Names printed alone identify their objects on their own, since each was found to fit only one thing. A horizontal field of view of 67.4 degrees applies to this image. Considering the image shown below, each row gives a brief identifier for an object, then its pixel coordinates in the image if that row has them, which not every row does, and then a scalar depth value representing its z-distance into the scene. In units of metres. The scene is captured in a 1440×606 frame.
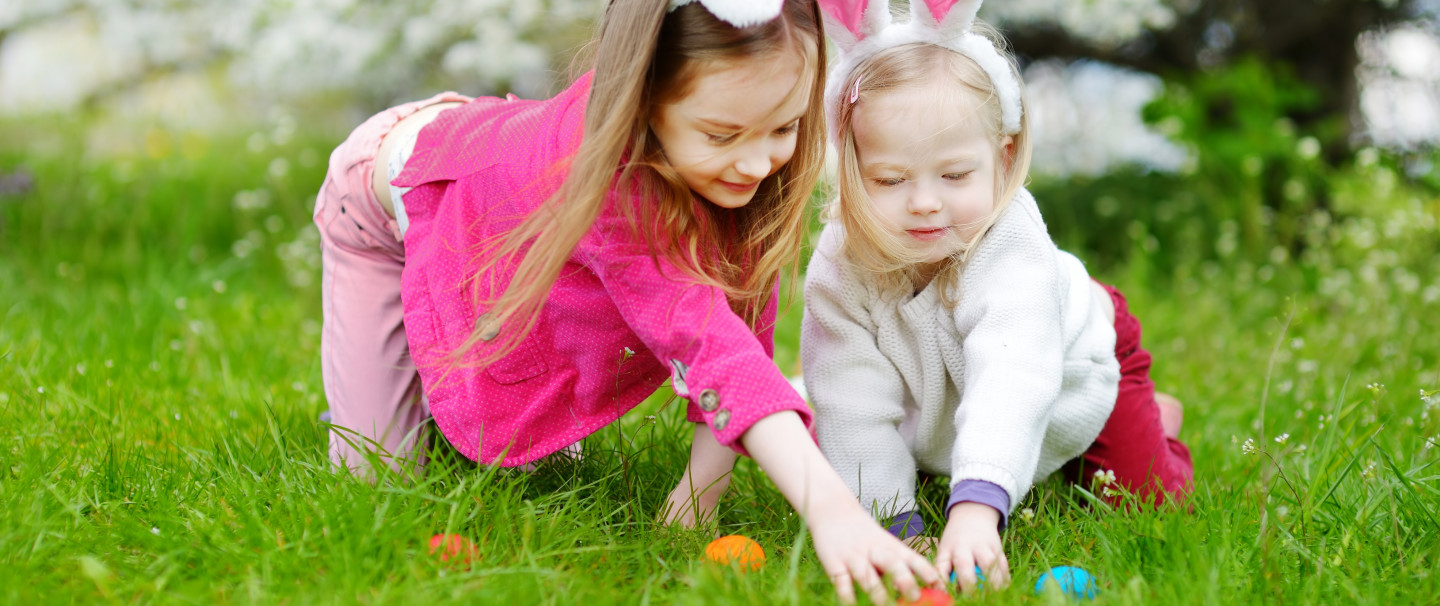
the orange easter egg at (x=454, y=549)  1.64
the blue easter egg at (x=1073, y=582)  1.65
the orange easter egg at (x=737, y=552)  1.70
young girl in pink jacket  1.66
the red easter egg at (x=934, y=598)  1.51
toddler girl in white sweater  1.87
